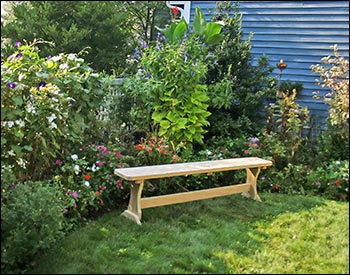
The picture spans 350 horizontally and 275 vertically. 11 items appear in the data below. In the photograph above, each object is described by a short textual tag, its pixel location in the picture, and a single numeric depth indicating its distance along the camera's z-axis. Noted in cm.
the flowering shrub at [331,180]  471
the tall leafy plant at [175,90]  523
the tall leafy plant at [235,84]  582
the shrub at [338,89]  503
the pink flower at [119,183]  408
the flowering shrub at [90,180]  368
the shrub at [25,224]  271
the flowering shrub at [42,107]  337
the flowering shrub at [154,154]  466
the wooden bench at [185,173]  372
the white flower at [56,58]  404
